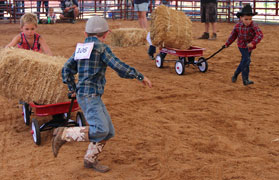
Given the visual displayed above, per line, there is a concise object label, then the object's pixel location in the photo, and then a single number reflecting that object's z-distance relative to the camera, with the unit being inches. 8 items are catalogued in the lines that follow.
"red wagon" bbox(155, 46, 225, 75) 509.8
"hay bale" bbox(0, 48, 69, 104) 293.3
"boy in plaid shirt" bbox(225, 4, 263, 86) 428.4
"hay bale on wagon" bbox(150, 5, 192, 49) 532.1
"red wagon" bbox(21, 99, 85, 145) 281.9
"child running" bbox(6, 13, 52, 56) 341.7
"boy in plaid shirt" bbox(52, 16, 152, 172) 232.4
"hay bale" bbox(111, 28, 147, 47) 768.1
